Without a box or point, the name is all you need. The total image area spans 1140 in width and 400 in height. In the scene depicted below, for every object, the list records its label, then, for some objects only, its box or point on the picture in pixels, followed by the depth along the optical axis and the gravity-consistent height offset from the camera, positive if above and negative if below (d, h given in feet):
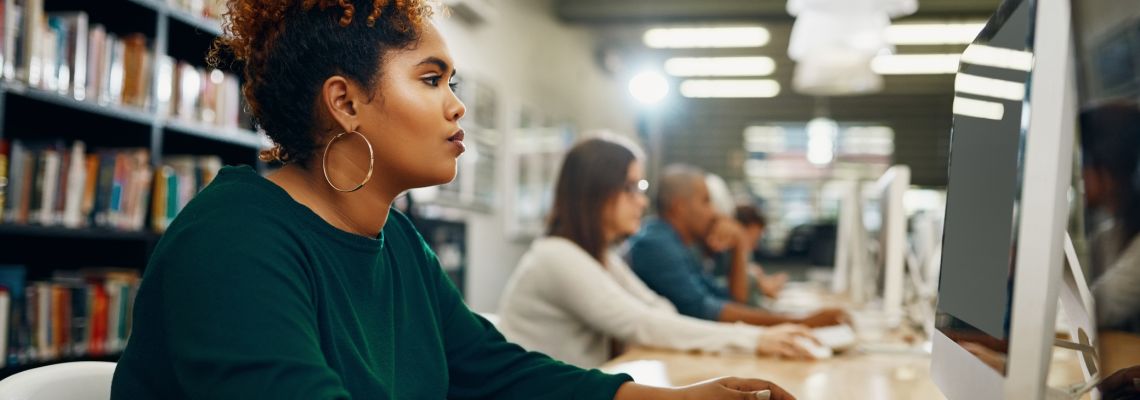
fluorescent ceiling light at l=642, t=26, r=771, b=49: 29.89 +4.65
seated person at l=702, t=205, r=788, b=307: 13.35 -1.33
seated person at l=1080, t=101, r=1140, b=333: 1.98 +0.01
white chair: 3.11 -0.84
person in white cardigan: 6.90 -0.96
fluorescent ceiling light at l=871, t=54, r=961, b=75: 31.55 +4.47
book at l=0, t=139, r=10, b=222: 7.04 -0.28
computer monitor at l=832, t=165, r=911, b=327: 7.63 -0.59
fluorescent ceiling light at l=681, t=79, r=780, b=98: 35.45 +3.60
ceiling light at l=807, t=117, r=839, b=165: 35.40 +1.82
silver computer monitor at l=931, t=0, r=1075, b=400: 2.35 -0.01
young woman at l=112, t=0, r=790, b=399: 2.58 -0.32
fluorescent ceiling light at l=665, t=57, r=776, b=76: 32.86 +4.11
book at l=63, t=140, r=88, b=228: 7.75 -0.38
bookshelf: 7.52 +0.25
